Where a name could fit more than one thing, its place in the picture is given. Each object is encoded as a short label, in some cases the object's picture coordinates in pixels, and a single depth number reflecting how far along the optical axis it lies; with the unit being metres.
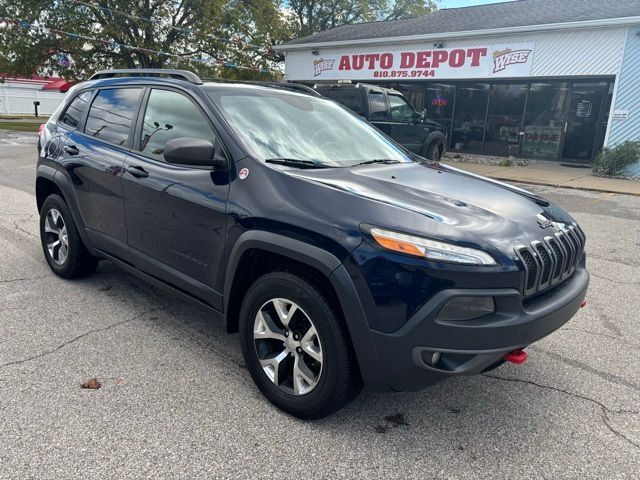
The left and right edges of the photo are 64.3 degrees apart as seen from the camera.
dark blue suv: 2.29
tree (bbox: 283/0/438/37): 34.59
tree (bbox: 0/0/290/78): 24.05
